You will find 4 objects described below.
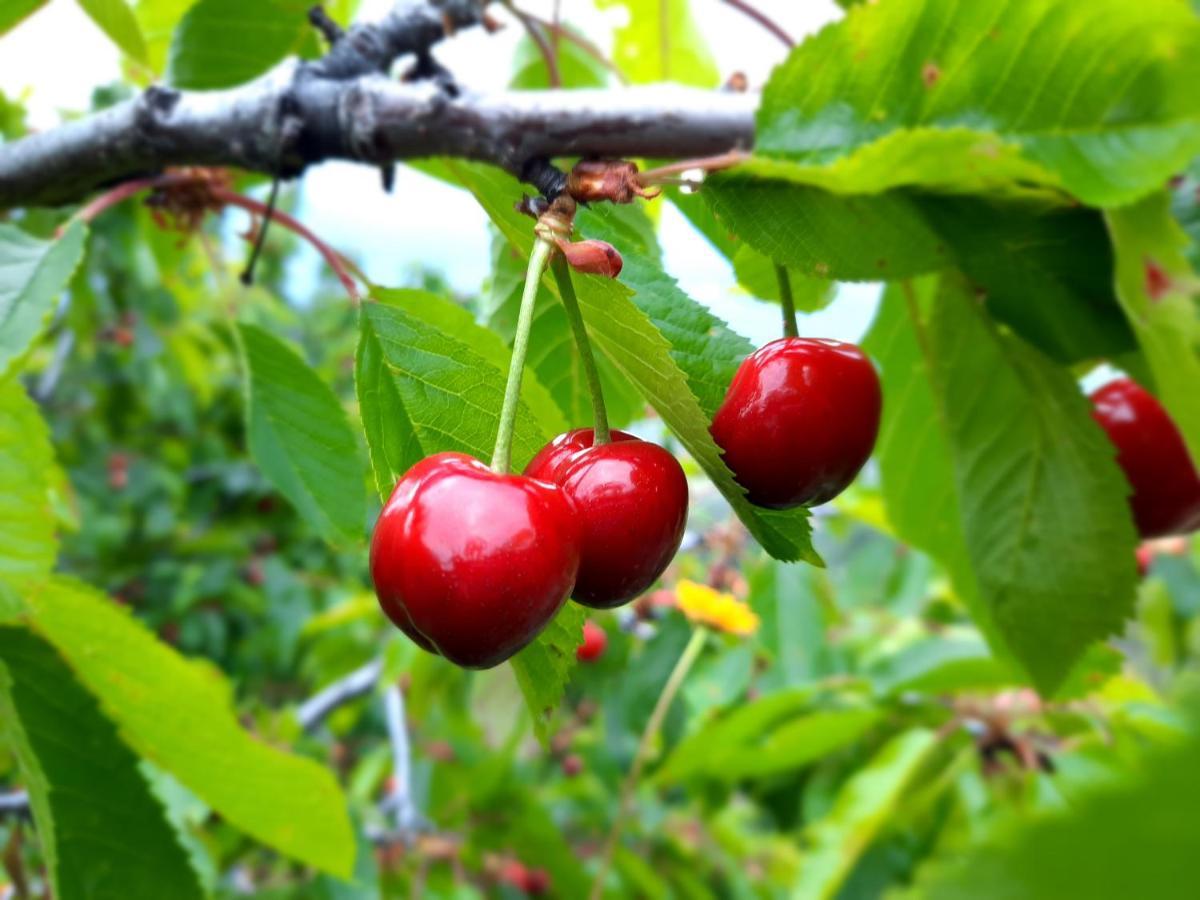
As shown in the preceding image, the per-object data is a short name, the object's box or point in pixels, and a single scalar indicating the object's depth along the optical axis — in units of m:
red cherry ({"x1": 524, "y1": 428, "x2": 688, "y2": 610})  0.12
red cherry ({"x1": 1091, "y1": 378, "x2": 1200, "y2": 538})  0.19
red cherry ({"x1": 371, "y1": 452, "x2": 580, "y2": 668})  0.11
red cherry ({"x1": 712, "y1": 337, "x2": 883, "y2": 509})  0.13
